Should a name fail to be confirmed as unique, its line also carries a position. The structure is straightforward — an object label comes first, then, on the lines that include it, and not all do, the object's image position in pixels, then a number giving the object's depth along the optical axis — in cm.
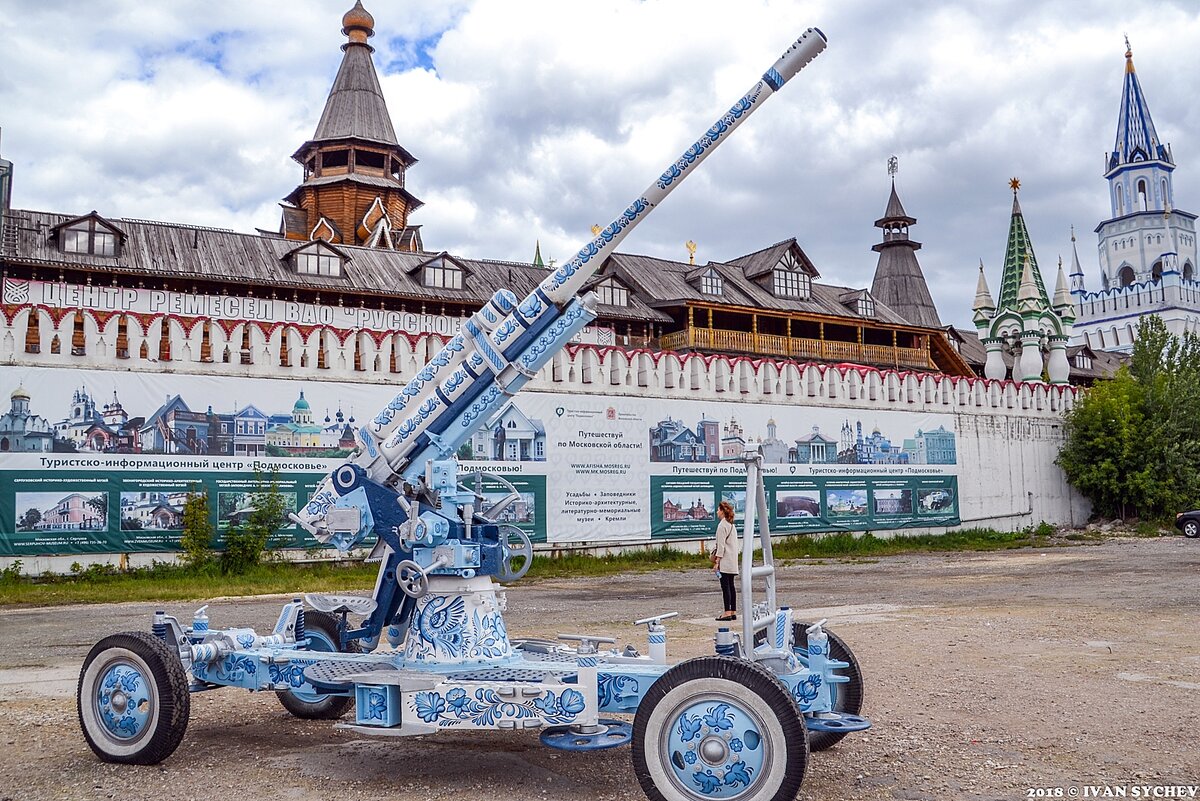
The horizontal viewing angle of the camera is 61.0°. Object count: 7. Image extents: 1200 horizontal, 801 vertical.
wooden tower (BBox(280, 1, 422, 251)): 4512
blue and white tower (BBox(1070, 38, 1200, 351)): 9200
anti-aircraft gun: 517
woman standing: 1266
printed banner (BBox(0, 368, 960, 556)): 1930
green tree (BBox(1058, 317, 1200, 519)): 3334
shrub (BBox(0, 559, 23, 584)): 1850
